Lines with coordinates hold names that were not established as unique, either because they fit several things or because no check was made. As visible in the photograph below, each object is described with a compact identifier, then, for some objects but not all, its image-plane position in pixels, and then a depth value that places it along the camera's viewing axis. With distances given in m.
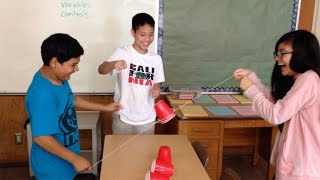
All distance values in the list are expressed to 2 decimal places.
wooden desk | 2.91
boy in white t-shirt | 2.46
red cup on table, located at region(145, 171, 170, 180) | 1.55
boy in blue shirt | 1.57
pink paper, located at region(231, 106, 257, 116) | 3.00
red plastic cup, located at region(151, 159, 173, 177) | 1.61
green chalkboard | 3.30
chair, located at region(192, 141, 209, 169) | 1.98
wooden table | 1.74
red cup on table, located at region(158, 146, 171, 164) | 1.73
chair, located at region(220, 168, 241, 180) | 1.63
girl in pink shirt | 1.61
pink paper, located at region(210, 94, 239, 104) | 3.30
